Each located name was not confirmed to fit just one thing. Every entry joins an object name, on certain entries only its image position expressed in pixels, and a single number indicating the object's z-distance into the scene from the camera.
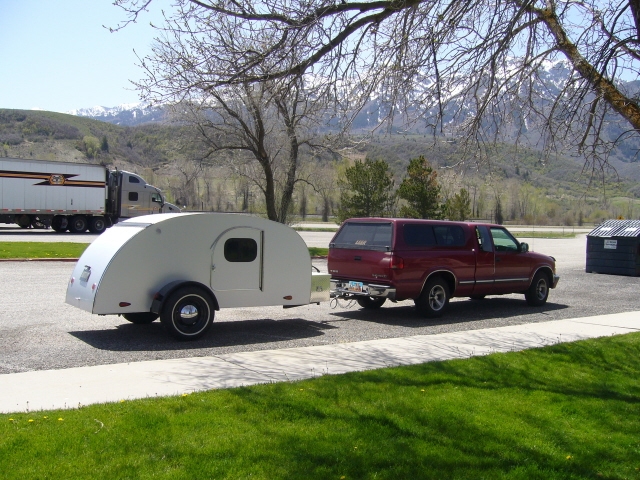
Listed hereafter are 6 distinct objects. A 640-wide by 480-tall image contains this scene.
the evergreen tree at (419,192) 37.88
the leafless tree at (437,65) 8.84
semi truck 37.38
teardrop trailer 9.59
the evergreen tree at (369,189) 38.88
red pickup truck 12.38
